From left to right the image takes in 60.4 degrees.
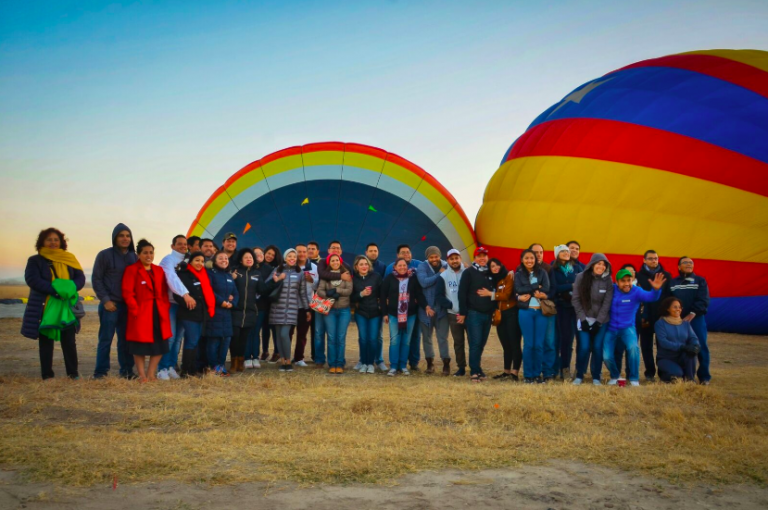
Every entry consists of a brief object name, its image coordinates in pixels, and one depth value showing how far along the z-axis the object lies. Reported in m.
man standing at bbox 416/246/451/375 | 7.95
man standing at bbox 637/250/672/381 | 7.56
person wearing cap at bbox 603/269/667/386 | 6.93
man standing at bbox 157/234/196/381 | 6.82
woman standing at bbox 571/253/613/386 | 7.02
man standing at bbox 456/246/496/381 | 7.50
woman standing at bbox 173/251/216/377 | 6.97
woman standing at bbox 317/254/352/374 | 7.89
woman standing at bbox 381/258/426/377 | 7.96
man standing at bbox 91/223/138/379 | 6.59
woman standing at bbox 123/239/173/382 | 6.41
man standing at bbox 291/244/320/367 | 8.22
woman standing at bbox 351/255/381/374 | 7.99
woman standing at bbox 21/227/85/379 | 6.33
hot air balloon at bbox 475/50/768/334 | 10.55
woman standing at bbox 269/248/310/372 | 8.01
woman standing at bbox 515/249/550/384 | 7.26
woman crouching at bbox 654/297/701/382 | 6.87
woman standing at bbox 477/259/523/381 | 7.41
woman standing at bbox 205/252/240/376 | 7.24
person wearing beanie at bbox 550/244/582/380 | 7.57
